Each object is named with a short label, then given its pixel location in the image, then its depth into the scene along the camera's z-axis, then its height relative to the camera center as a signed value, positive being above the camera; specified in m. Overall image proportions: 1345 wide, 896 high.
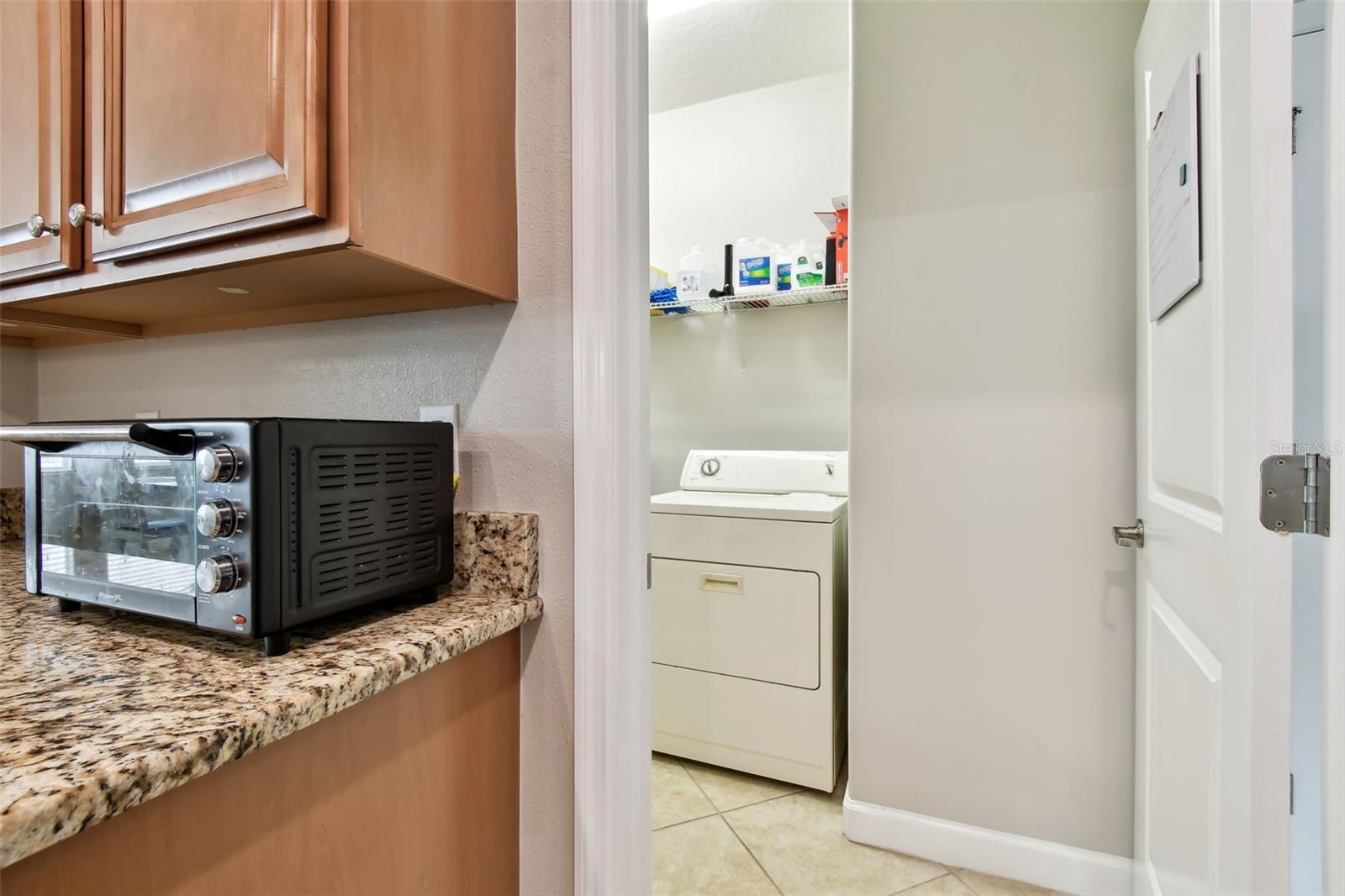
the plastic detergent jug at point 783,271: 2.34 +0.65
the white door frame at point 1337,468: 0.63 -0.03
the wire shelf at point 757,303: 2.30 +0.56
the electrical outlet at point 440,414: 0.99 +0.05
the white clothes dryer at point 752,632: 1.89 -0.59
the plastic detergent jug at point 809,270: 2.30 +0.65
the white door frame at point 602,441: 0.90 +0.01
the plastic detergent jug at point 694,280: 2.47 +0.66
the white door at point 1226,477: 0.70 -0.04
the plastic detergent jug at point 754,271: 2.37 +0.66
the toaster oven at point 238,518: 0.66 -0.08
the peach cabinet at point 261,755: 0.48 -0.30
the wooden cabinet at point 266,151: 0.71 +0.38
